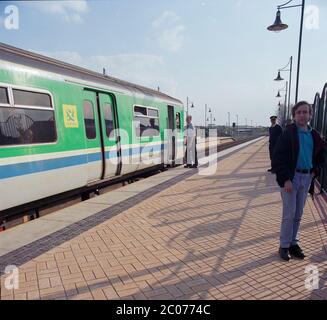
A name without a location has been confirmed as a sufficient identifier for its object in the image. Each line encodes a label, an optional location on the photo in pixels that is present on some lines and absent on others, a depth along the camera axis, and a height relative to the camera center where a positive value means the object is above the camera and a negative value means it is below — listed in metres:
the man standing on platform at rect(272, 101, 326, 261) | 3.93 -0.71
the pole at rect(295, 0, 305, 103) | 12.63 +1.55
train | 5.18 -0.31
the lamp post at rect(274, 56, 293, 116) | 20.56 +2.19
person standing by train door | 12.50 -1.39
